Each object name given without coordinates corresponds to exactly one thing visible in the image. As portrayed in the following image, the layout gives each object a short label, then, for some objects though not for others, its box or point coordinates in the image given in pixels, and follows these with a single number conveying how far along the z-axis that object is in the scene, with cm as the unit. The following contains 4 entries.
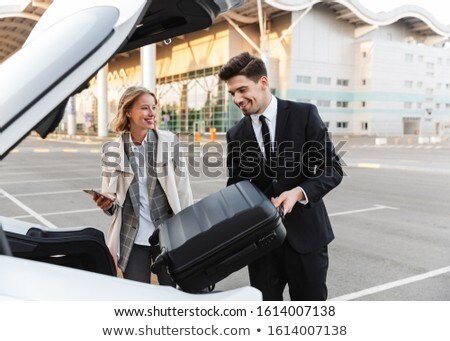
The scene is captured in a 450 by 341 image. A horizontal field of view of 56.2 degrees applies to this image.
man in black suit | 218
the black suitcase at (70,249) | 185
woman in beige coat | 261
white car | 112
